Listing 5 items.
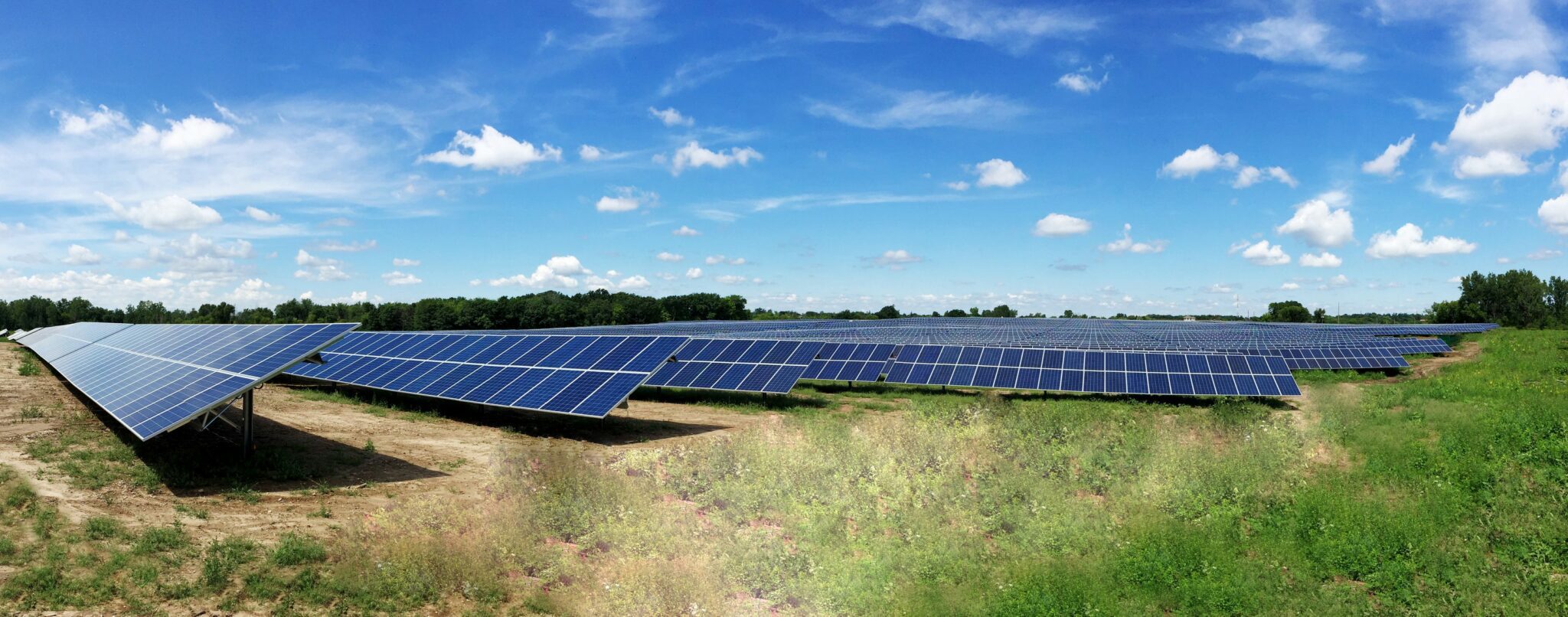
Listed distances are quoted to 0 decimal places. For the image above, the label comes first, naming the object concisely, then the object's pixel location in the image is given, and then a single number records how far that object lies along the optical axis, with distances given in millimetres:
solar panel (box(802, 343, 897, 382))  36000
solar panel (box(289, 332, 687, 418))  23172
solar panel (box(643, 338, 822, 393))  30828
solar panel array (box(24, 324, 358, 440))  16266
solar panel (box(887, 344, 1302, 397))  31875
